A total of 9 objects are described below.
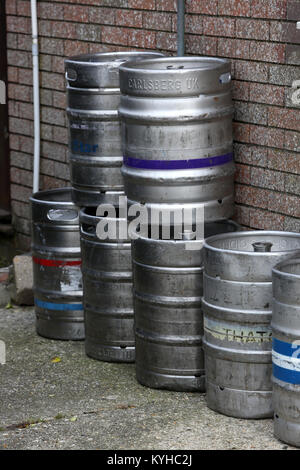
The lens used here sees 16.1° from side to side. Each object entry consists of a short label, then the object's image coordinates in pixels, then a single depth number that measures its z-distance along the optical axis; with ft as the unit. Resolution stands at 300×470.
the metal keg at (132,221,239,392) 18.88
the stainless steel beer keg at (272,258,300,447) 15.97
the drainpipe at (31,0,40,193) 27.40
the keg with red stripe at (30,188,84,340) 22.61
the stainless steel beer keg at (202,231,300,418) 17.22
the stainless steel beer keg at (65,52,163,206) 20.47
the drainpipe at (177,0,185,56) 21.83
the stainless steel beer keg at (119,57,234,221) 18.44
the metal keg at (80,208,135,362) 20.84
